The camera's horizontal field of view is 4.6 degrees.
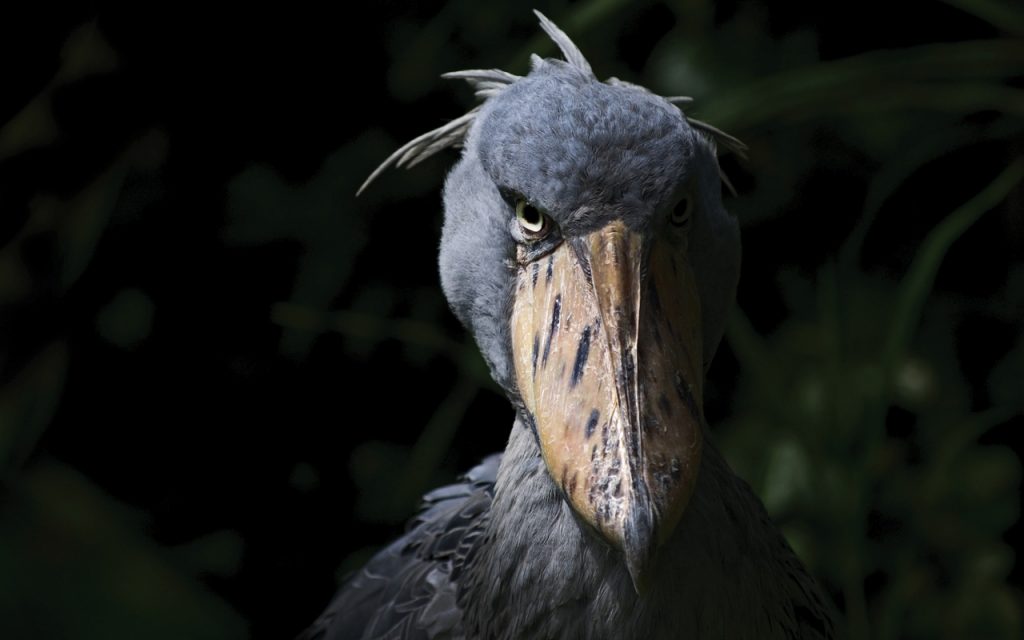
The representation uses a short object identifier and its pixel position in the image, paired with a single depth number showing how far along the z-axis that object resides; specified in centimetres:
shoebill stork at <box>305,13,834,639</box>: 644
